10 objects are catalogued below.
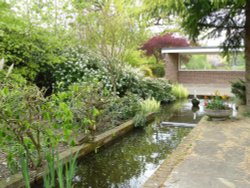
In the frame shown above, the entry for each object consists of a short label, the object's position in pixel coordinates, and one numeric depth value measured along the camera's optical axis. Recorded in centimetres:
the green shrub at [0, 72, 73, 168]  329
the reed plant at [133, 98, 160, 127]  774
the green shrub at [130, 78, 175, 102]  1129
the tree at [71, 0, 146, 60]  793
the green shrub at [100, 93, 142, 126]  639
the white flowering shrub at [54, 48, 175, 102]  898
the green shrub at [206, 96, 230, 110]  743
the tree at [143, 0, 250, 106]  782
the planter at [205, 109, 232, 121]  732
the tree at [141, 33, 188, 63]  2162
